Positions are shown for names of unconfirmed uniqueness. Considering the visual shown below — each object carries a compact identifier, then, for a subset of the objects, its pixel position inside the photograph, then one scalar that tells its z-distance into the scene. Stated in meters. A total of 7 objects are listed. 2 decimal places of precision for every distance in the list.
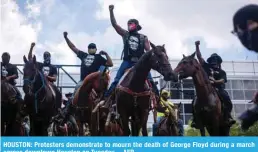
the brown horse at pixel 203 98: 11.54
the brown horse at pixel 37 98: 11.53
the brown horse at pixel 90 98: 11.54
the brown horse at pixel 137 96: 10.36
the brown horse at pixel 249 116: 6.10
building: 13.76
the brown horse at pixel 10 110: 10.88
